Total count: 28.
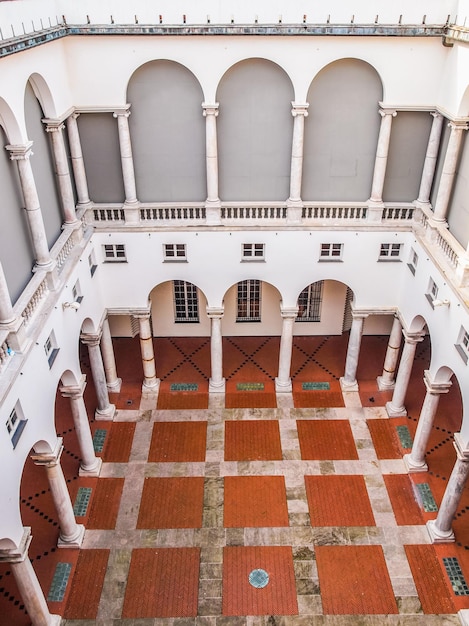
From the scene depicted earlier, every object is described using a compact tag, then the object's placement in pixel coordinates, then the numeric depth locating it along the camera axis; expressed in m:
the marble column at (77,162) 22.83
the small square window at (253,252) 25.69
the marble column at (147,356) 27.25
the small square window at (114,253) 25.52
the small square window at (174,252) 25.62
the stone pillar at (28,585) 16.42
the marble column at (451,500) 19.69
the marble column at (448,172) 21.30
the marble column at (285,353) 27.30
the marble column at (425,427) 22.31
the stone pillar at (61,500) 19.28
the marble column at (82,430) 22.34
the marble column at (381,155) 23.00
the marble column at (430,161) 23.00
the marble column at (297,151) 22.77
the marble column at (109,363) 27.48
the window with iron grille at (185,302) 31.06
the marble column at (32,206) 17.66
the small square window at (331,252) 25.70
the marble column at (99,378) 25.03
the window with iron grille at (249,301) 30.97
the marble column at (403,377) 25.41
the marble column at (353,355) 27.41
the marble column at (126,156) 22.92
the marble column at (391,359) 27.38
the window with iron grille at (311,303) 31.41
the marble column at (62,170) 21.00
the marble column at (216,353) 27.20
